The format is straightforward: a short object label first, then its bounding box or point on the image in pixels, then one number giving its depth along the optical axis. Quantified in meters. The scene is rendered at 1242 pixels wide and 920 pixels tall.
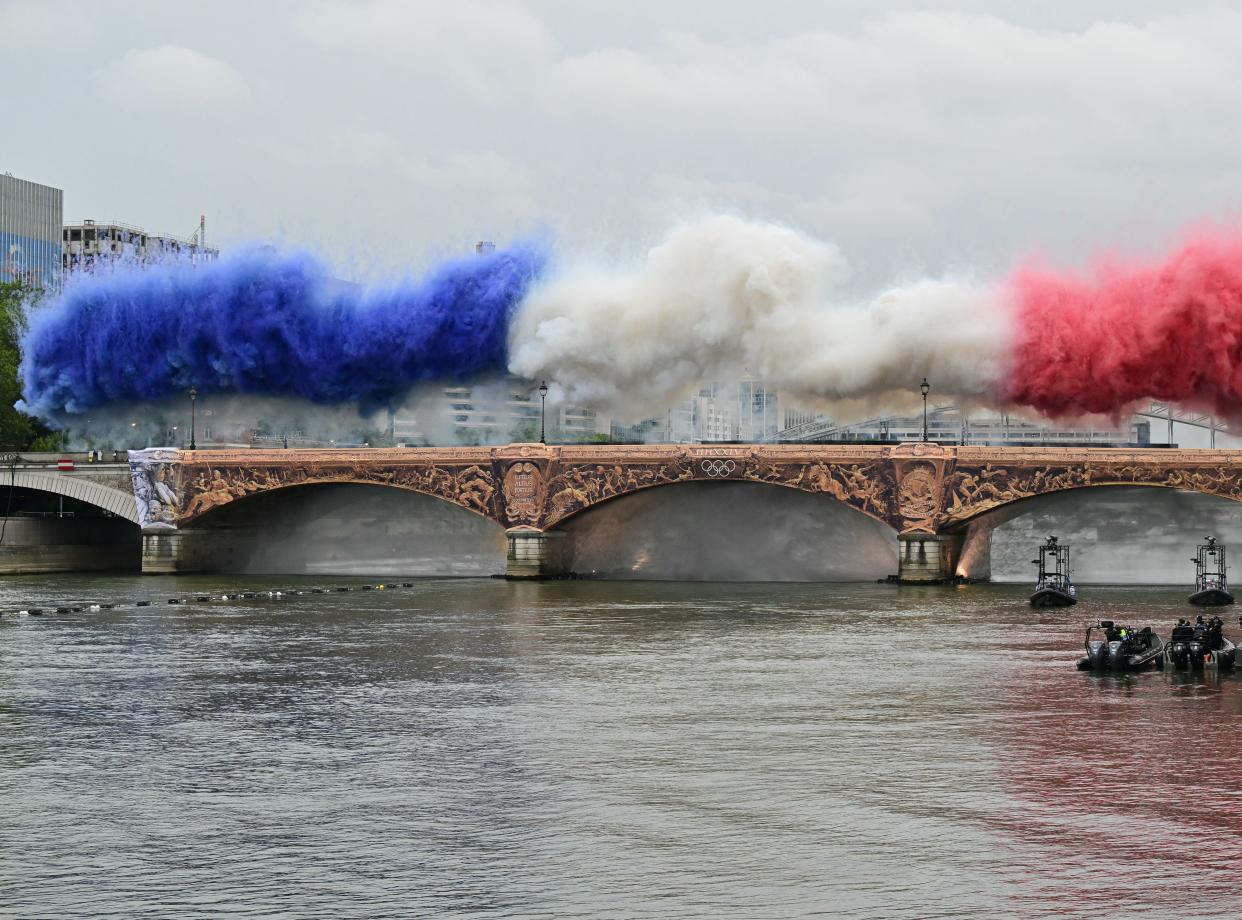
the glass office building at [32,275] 184.00
